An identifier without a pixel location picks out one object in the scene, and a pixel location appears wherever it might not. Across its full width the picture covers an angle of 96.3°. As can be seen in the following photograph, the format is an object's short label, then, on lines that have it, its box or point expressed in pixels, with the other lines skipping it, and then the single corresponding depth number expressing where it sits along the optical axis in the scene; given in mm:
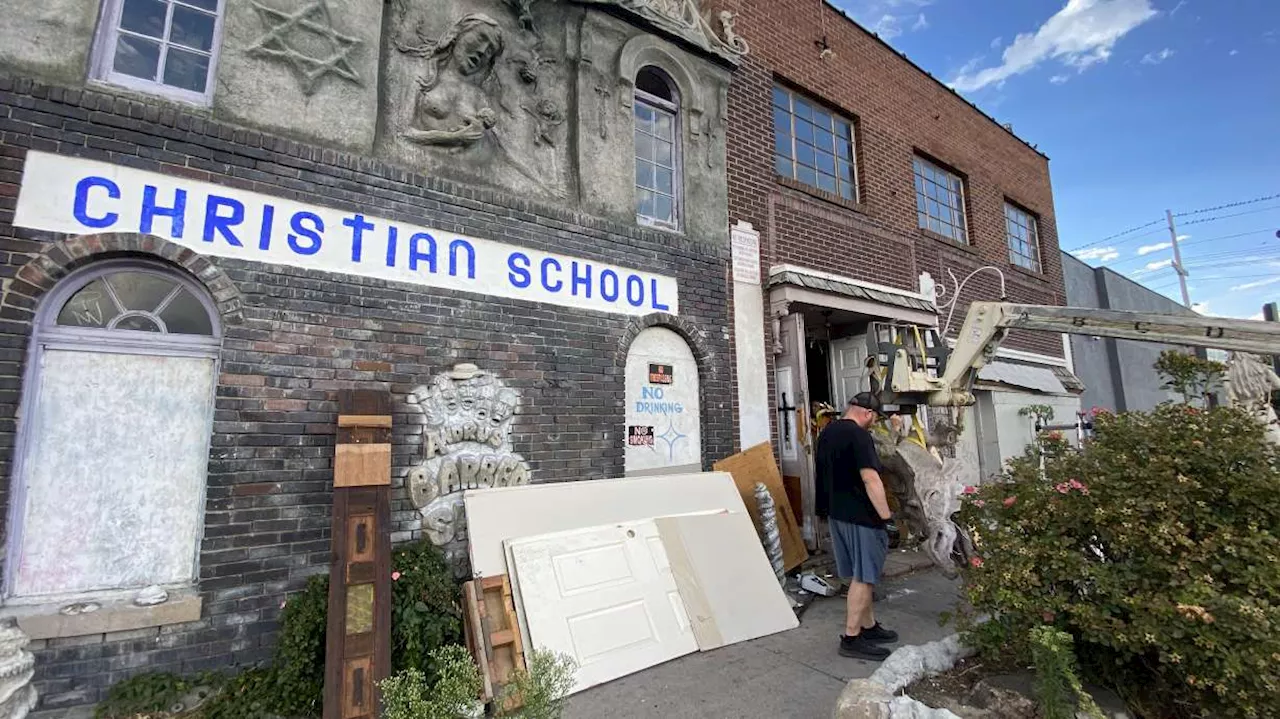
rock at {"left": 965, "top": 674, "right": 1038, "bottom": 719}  2764
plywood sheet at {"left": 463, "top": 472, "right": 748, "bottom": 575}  4129
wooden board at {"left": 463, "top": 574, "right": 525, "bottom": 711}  3568
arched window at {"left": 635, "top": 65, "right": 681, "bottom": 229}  6375
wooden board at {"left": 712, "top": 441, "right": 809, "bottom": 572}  6000
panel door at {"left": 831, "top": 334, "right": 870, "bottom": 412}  7922
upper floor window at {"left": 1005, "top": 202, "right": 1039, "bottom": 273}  11773
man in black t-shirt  4117
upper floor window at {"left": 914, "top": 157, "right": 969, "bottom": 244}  9805
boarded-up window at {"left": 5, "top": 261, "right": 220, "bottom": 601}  3396
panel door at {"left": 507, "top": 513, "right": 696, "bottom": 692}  3793
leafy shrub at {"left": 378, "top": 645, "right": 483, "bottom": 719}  2324
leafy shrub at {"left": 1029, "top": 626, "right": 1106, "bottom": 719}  2459
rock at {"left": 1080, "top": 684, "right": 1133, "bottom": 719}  2732
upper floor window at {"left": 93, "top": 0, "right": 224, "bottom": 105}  3881
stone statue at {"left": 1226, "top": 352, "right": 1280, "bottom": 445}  6102
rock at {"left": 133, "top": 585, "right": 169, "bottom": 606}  3480
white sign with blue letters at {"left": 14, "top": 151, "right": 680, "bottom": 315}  3559
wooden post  3377
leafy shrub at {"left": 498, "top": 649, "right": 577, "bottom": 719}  2299
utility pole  26609
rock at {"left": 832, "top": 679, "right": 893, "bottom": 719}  2449
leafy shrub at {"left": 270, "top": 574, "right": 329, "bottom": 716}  3473
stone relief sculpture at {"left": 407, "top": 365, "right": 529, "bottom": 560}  4430
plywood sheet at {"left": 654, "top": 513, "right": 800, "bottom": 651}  4363
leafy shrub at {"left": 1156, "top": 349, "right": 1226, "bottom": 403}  9367
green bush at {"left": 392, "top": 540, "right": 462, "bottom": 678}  3713
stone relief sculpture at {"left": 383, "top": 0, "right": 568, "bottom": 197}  4852
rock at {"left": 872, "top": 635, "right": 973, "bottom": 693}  3031
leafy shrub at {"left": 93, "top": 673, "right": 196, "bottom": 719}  3271
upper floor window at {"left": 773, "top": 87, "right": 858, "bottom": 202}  7876
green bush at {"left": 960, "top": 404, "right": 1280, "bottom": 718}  2332
